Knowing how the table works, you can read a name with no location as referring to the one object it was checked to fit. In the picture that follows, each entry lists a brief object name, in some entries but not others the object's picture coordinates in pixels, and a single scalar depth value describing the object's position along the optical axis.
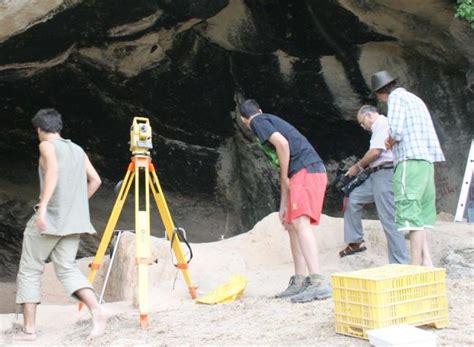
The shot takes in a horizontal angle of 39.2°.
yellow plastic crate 3.20
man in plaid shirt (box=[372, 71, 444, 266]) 4.32
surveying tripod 3.94
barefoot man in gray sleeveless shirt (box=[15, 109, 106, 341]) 3.78
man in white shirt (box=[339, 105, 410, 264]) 5.02
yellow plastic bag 4.46
